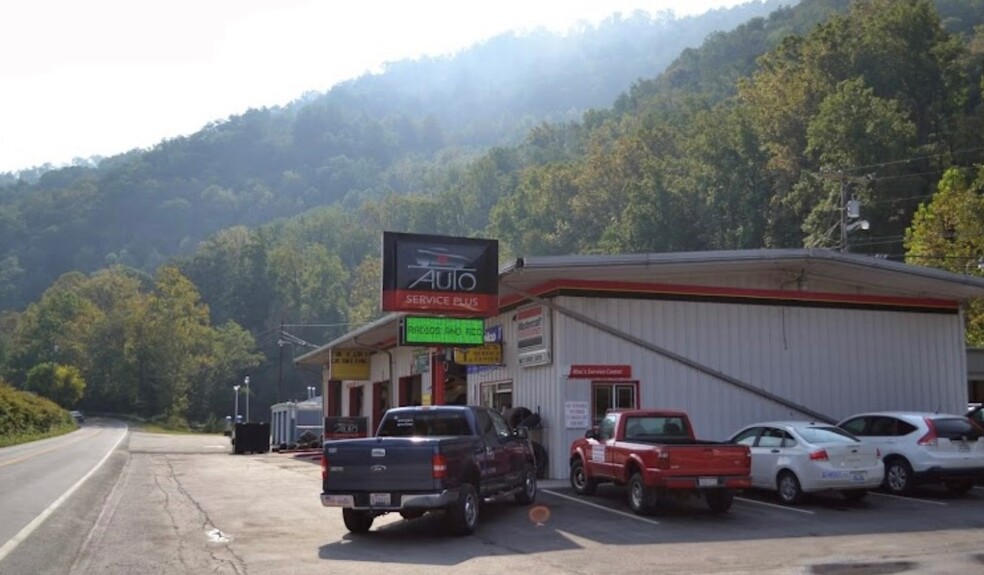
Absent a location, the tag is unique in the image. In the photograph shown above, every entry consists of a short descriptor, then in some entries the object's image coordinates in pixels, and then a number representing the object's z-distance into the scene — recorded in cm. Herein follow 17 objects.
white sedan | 1748
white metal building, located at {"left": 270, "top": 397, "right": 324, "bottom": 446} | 5666
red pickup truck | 1620
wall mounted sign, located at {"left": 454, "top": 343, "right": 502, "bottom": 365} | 2589
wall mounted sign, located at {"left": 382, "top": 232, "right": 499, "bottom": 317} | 2266
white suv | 1861
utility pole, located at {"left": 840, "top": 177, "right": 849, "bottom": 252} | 4017
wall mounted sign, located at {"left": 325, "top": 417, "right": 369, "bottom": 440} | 3612
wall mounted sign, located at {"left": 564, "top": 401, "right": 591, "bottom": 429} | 2277
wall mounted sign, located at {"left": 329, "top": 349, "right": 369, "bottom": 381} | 3962
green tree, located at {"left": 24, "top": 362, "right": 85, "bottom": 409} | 10562
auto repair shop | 2303
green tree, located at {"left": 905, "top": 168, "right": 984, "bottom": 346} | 4400
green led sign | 2275
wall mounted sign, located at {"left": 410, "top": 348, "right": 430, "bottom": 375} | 3156
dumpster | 4466
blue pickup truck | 1416
